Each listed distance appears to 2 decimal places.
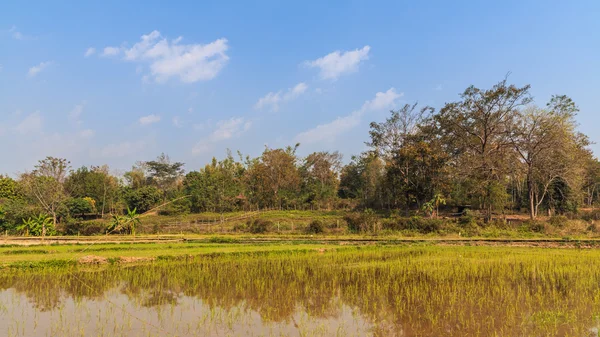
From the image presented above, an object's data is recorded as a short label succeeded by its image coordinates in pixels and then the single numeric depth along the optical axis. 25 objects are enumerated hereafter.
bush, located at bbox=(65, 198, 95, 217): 43.28
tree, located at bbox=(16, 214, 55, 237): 30.33
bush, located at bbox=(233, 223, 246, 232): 32.69
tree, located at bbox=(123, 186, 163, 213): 49.56
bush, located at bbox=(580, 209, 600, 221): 30.44
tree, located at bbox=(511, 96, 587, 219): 31.20
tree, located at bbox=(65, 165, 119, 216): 50.47
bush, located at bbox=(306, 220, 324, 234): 30.09
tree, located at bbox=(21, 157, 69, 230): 36.50
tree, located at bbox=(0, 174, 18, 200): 46.51
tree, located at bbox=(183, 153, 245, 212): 44.16
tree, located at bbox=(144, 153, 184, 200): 67.62
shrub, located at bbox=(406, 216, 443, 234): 27.97
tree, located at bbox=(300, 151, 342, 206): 53.81
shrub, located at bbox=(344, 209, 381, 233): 28.94
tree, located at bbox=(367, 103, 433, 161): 42.22
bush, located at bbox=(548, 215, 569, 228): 27.23
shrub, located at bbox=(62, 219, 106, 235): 31.70
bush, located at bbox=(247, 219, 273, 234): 31.64
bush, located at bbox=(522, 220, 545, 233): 26.73
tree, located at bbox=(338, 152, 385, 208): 48.57
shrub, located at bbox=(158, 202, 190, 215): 47.68
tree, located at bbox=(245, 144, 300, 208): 52.41
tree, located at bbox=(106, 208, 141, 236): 30.52
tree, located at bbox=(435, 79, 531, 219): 33.24
